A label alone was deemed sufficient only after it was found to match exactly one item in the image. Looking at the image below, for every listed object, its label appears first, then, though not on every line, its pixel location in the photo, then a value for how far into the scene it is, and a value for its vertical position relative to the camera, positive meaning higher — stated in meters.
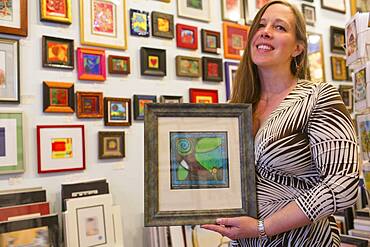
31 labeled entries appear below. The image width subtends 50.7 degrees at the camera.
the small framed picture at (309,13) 3.08 +1.01
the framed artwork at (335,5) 3.24 +1.13
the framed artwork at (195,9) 2.41 +0.85
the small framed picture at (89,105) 1.99 +0.22
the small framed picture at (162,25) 2.28 +0.71
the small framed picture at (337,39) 3.28 +0.85
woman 1.01 -0.03
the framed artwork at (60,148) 1.87 +0.01
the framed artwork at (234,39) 2.61 +0.71
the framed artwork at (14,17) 1.81 +0.62
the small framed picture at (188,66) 2.36 +0.48
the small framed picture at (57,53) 1.91 +0.48
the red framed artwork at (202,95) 2.41 +0.31
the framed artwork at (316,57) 3.16 +0.68
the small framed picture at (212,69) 2.48 +0.48
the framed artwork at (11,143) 1.77 +0.04
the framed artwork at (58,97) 1.89 +0.26
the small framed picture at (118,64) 2.11 +0.45
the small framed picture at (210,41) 2.50 +0.66
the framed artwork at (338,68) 3.25 +0.60
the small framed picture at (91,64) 2.01 +0.44
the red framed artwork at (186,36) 2.39 +0.67
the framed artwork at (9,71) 1.79 +0.37
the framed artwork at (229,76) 2.59 +0.44
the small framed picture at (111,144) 2.05 +0.02
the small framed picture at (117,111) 2.08 +0.19
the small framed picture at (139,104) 2.19 +0.24
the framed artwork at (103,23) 2.05 +0.67
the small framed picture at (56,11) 1.91 +0.69
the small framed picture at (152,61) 2.22 +0.49
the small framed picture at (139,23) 2.21 +0.71
